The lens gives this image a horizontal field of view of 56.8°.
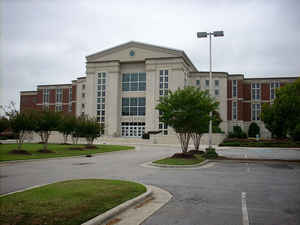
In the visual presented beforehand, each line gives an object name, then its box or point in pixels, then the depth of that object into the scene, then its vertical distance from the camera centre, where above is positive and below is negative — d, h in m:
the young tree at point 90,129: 33.22 -0.40
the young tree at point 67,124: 34.46 +0.19
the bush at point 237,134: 59.97 -1.54
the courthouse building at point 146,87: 59.72 +9.15
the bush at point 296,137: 46.73 -1.62
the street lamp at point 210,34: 22.08 +7.45
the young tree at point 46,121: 27.24 +0.44
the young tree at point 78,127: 33.16 -0.17
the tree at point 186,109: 20.84 +1.34
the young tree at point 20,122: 23.98 +0.26
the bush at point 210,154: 21.50 -2.13
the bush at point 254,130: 65.14 -0.66
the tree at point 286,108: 20.55 +1.47
